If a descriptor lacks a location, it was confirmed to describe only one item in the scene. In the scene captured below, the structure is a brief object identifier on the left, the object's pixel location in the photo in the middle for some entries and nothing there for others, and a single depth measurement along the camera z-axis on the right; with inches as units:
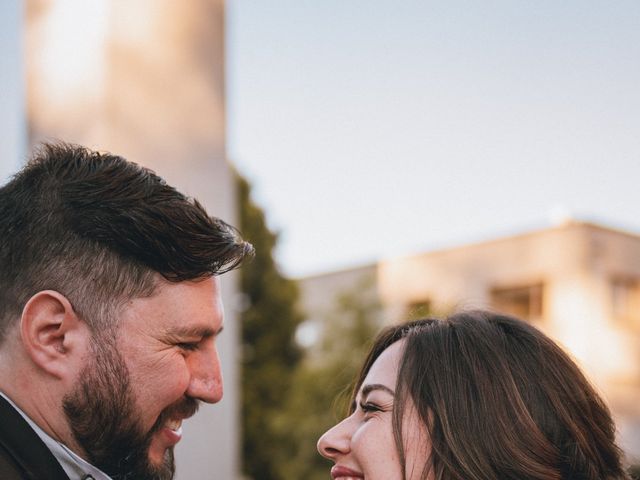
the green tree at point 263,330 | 613.6
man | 63.4
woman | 69.5
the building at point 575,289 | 493.0
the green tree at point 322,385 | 540.1
